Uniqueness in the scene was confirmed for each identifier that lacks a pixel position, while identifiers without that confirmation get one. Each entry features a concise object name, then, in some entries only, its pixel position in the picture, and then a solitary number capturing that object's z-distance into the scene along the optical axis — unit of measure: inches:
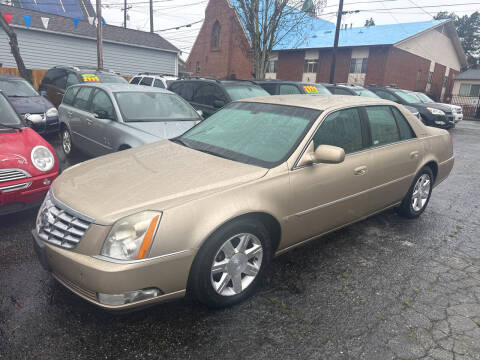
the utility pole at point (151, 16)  1322.6
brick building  1077.8
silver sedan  217.9
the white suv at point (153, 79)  460.8
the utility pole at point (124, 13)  1541.2
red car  144.4
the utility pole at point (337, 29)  706.2
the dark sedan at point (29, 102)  308.3
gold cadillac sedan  90.2
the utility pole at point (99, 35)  669.9
